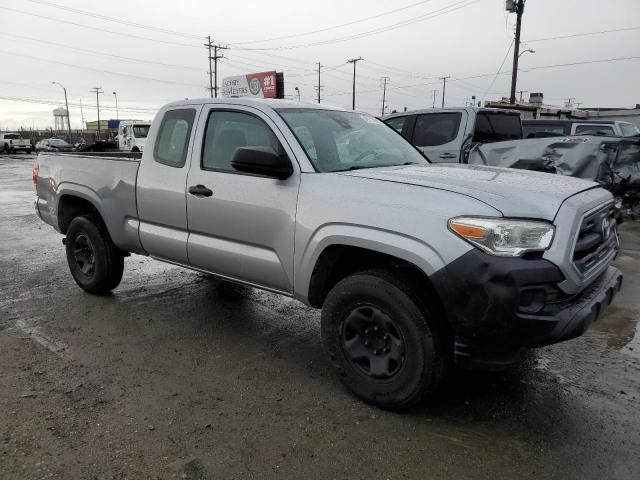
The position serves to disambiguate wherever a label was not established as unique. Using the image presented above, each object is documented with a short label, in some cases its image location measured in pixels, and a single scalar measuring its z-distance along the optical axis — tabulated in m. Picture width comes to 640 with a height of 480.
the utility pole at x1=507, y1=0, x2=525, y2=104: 25.03
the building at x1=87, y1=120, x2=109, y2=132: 115.25
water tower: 94.59
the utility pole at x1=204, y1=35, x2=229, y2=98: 60.67
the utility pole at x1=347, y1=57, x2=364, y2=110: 56.01
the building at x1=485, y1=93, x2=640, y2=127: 20.61
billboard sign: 33.25
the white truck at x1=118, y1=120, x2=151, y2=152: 24.89
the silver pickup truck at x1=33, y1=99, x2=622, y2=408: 2.62
